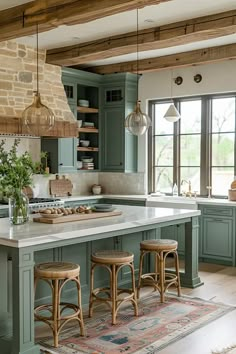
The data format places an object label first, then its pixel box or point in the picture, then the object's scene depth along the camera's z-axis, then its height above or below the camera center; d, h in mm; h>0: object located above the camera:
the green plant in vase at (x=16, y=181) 4336 -146
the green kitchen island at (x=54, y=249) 3725 -821
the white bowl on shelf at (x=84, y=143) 8423 +395
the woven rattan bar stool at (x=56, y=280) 4023 -972
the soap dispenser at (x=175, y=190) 8164 -407
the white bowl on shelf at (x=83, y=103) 8312 +1080
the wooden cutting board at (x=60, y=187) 8031 -357
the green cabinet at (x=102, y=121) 8086 +779
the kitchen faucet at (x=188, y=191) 7865 -411
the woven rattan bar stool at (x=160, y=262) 5188 -1044
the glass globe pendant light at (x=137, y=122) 5176 +468
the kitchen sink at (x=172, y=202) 7284 -560
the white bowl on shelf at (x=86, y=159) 8465 +117
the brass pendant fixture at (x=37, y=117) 4629 +464
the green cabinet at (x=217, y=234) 7008 -1008
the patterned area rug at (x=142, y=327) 3996 -1489
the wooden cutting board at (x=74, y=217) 4551 -506
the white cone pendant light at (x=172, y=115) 7484 +791
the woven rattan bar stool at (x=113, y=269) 4543 -987
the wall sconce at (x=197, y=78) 7777 +1415
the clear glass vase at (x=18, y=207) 4398 -381
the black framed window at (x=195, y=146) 7734 +334
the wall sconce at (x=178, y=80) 8008 +1423
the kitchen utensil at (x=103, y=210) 5059 -464
